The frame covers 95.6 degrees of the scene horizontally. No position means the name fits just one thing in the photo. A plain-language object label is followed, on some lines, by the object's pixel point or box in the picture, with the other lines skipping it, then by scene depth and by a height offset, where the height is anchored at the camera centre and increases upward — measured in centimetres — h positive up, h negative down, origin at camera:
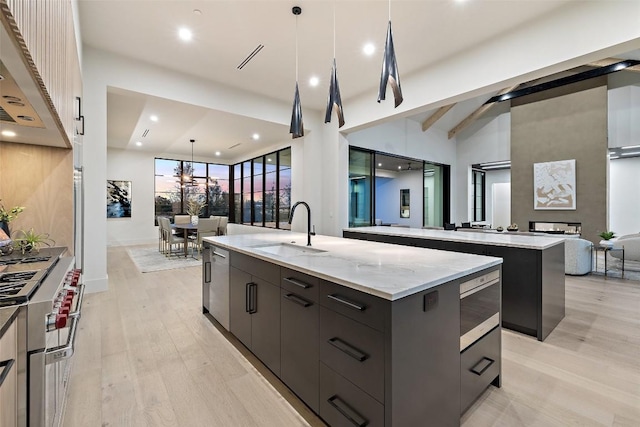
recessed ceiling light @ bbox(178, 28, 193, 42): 353 +222
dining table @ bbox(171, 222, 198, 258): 657 -38
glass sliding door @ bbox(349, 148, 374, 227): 679 +59
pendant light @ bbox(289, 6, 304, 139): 292 +93
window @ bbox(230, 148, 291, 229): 784 +68
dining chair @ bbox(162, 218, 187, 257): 652 -55
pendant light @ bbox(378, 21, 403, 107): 217 +108
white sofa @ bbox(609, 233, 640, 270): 494 -59
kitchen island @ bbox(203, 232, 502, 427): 121 -60
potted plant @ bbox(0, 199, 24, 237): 200 -3
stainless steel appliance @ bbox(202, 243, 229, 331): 267 -70
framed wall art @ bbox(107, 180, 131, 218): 871 +41
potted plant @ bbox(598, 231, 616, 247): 514 -43
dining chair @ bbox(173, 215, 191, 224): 846 -19
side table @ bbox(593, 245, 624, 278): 495 -61
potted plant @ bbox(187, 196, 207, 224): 740 +20
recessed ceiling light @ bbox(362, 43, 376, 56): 389 +225
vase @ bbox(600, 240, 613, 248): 498 -53
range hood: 106 +56
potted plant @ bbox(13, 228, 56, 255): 194 -20
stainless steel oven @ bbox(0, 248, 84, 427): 103 -48
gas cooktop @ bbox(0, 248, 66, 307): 109 -30
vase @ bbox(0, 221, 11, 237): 201 -10
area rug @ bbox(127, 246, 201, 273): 563 -104
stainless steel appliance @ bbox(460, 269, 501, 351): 157 -55
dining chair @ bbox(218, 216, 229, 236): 738 -34
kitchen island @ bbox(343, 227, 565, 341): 262 -61
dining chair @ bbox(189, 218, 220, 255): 656 -36
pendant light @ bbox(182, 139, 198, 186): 834 +105
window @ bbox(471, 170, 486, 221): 1090 +67
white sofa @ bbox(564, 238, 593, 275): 493 -73
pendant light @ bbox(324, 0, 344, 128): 265 +106
